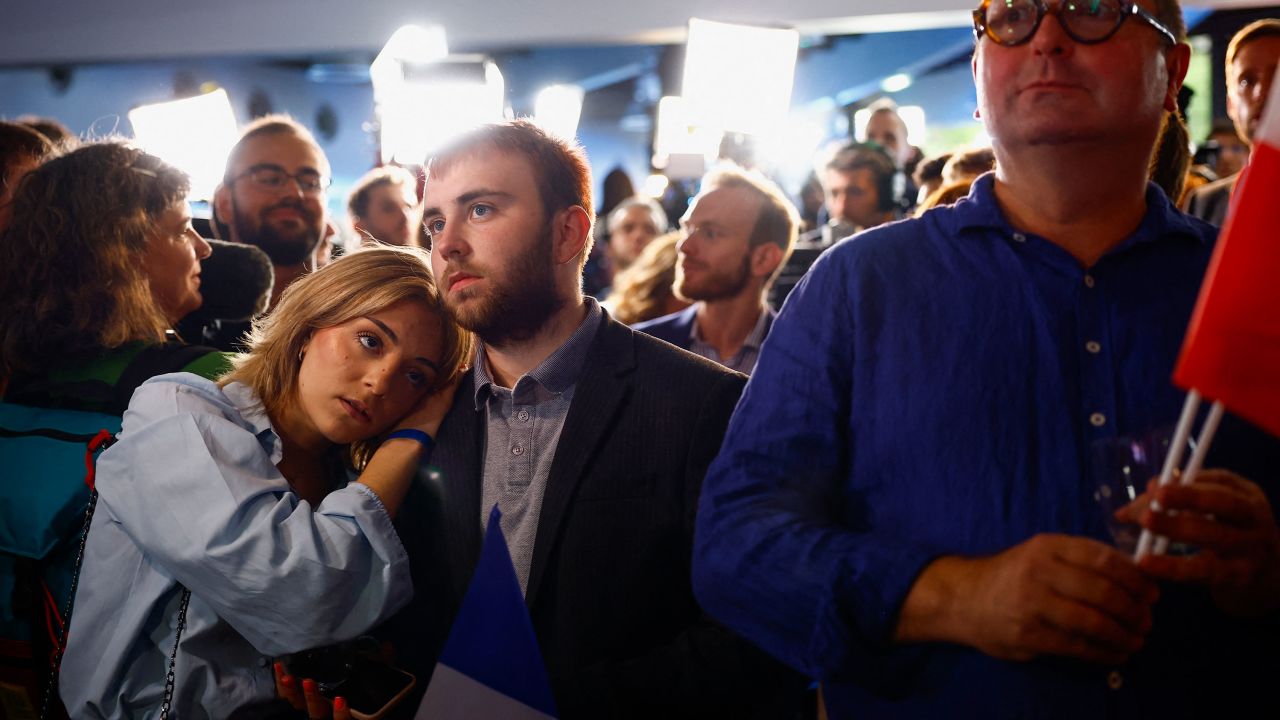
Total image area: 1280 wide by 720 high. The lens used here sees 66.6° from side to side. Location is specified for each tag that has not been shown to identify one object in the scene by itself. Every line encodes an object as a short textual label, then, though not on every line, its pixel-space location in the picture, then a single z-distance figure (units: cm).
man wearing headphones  449
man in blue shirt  105
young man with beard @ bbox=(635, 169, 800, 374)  370
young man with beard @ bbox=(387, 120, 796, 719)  157
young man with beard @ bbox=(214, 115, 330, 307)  319
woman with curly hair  189
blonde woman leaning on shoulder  148
